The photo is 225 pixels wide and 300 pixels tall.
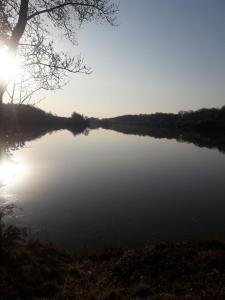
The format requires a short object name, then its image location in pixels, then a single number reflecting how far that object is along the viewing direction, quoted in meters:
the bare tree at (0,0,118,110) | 5.05
